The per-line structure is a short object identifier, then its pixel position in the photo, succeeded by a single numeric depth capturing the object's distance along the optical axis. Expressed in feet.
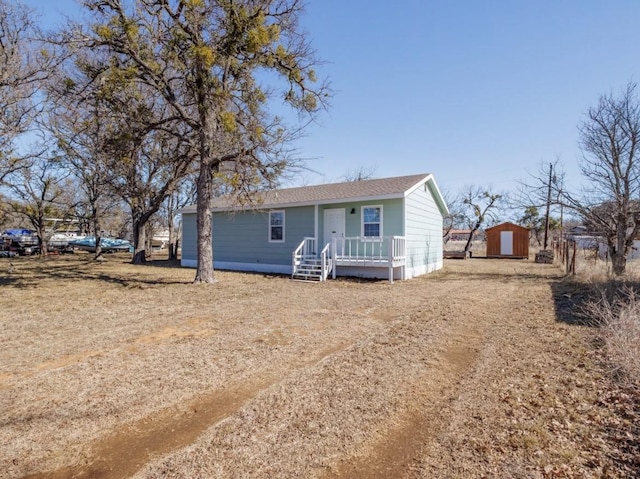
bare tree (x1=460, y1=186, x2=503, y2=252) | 99.04
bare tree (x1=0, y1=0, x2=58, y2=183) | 35.68
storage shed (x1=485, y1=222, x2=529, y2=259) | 80.84
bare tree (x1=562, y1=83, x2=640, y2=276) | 37.73
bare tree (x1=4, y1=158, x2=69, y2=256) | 67.51
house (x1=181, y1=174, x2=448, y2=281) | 40.50
